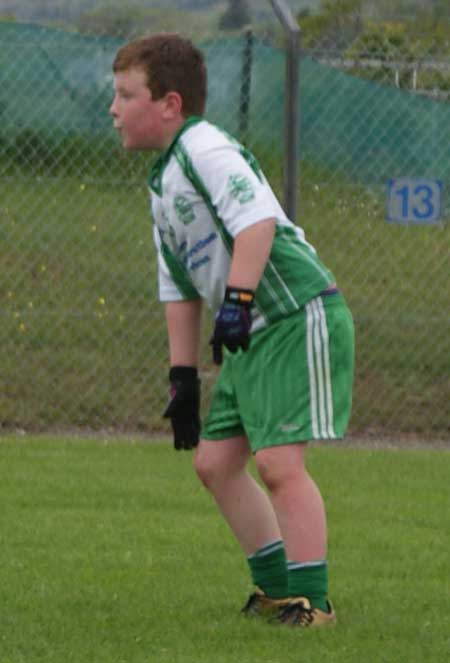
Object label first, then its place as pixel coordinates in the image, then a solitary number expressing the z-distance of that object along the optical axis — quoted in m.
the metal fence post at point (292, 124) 19.62
